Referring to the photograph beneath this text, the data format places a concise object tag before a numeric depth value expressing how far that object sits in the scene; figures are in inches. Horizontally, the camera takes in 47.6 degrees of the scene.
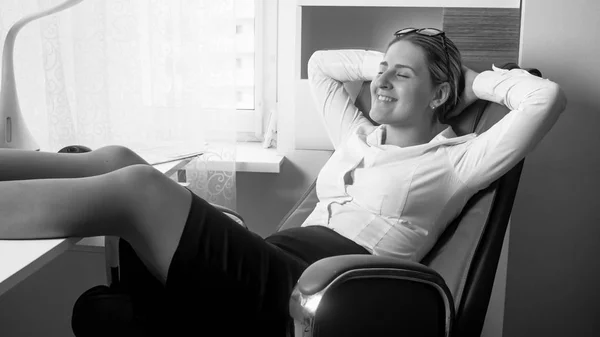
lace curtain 87.4
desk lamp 71.9
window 99.3
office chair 48.4
